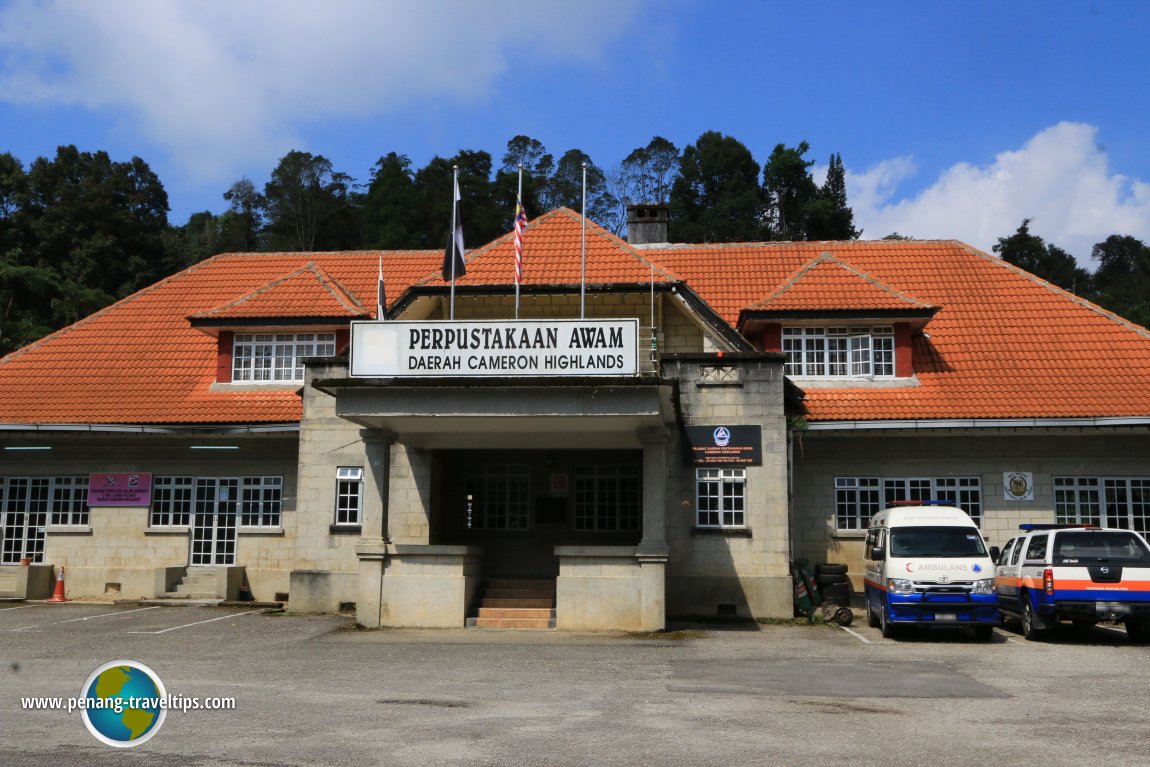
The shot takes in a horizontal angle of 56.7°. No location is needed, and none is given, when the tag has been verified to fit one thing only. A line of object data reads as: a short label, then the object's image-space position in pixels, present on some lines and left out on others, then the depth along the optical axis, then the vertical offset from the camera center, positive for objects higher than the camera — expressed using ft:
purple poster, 81.56 +1.78
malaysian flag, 65.16 +18.14
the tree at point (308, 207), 277.64 +83.33
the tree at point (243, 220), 288.10 +82.18
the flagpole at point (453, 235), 65.41 +17.52
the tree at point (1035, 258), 231.71 +58.55
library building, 61.16 +5.71
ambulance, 55.36 -2.52
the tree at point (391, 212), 226.58 +70.06
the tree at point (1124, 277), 209.46 +60.01
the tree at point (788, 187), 239.50 +76.23
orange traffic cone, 79.36 -5.82
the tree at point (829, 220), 228.22 +65.66
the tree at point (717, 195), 240.12 +79.60
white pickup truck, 54.08 -2.68
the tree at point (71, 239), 167.22 +48.42
